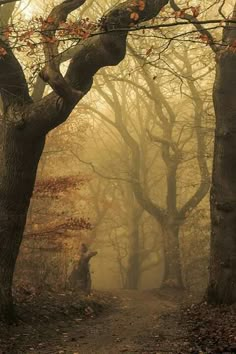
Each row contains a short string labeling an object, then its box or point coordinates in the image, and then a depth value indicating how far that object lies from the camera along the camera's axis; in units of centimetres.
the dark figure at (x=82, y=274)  2934
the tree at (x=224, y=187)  1967
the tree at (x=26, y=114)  1512
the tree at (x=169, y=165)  3928
